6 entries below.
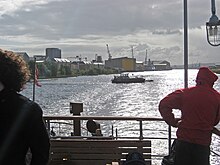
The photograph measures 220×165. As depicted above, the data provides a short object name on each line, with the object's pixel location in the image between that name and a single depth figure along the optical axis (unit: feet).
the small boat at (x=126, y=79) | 386.93
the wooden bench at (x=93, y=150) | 18.75
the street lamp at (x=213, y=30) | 19.30
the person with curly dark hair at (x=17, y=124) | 8.58
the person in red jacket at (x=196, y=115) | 14.34
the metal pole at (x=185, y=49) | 18.56
